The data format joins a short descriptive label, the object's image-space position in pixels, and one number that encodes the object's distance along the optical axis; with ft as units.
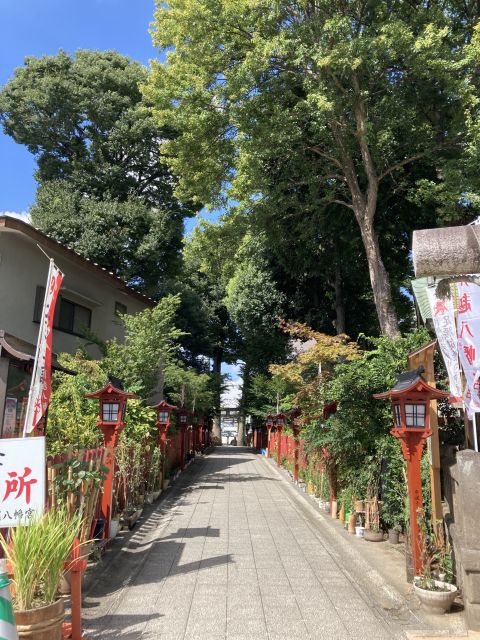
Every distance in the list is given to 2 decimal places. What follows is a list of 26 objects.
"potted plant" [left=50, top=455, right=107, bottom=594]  18.13
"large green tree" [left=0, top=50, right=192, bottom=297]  74.69
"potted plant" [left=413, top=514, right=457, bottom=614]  16.30
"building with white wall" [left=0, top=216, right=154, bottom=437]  45.50
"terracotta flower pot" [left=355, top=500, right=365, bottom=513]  28.30
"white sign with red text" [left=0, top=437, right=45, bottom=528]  14.08
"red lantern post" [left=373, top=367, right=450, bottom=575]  19.13
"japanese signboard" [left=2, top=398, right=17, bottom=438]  23.43
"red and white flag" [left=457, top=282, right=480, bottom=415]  16.72
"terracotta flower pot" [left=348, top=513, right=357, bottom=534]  28.37
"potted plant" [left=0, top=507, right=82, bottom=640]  11.37
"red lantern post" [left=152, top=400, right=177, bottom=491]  42.70
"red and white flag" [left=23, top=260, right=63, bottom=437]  17.84
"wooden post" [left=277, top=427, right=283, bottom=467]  70.30
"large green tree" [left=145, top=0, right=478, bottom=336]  42.42
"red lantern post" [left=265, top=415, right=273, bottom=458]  82.41
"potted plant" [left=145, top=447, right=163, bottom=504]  37.73
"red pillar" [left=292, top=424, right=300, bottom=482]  50.42
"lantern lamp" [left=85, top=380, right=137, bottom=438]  26.03
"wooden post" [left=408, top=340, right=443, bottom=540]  19.42
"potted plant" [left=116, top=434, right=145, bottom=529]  29.43
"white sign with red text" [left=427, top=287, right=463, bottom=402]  18.51
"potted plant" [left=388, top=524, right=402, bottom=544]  25.45
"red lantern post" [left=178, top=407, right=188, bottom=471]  61.82
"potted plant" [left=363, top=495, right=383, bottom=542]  26.68
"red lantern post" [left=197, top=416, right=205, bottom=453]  95.28
